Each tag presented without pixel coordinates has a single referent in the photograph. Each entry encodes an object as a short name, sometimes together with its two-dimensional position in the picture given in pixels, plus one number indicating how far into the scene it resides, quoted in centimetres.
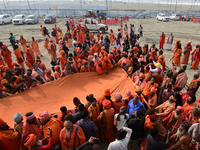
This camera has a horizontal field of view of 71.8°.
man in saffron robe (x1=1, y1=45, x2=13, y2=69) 791
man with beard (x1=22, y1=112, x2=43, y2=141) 303
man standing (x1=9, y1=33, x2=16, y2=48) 1159
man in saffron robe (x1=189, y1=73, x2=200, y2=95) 481
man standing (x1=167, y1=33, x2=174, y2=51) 1112
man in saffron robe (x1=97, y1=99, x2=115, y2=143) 357
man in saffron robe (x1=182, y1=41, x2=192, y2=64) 861
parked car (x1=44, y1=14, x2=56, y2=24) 2497
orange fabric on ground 421
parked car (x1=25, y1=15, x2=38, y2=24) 2451
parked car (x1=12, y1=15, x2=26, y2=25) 2350
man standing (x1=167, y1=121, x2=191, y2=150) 294
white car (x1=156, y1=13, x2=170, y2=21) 2883
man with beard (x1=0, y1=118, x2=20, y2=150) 294
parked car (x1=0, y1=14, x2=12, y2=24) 2405
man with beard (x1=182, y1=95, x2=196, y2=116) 368
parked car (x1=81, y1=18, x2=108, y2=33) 1928
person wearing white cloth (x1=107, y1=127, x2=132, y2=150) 265
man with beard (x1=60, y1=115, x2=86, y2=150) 287
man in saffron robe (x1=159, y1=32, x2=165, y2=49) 1149
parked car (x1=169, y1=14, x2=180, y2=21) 3036
